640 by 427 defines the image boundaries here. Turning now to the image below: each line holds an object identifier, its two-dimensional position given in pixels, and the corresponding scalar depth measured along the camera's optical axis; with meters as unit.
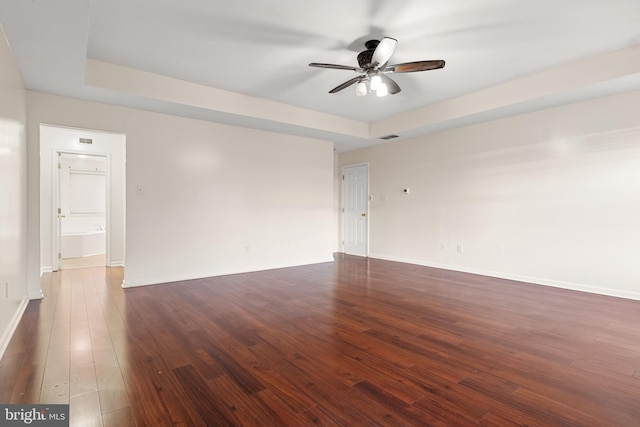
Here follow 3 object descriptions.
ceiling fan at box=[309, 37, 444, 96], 2.88
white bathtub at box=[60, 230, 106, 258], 6.69
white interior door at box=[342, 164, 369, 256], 7.25
